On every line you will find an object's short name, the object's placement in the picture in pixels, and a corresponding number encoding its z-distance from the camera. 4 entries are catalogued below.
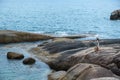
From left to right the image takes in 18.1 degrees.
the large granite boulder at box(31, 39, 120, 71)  36.20
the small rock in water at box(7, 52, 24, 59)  46.75
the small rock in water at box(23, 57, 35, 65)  44.50
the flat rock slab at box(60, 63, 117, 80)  29.33
